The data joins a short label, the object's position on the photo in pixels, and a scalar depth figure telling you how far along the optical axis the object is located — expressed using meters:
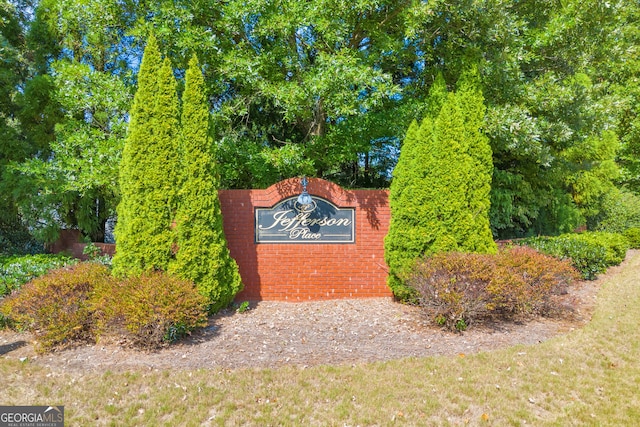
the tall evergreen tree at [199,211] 5.37
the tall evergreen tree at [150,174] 5.23
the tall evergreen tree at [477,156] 6.14
